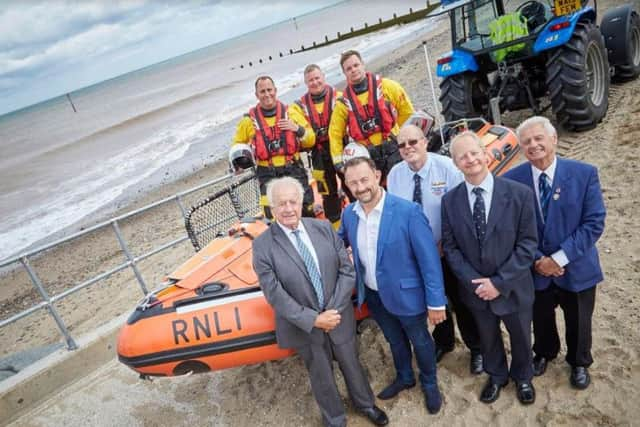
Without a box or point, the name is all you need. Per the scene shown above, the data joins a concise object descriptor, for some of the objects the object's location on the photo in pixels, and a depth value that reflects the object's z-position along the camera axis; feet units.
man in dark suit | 5.63
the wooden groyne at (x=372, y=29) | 115.44
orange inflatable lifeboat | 7.36
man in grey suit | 6.09
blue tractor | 14.16
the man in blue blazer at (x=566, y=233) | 5.63
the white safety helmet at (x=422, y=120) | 9.52
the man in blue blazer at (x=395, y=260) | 5.98
